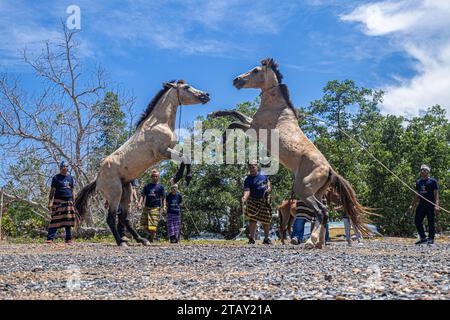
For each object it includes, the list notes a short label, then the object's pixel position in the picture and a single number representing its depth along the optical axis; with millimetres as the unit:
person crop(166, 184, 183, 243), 12414
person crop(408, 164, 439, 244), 11180
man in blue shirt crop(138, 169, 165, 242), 11820
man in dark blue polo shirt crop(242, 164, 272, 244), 10797
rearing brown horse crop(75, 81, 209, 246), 9891
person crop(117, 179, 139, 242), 10539
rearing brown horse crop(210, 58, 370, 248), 8688
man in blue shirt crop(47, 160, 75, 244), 10758
